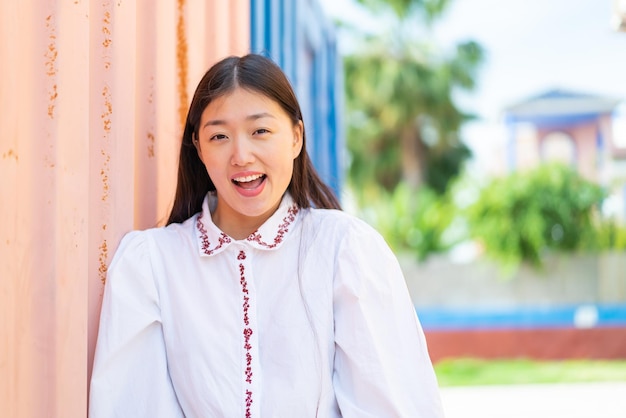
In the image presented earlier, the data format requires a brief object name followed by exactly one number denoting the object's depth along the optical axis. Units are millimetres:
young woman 1739
